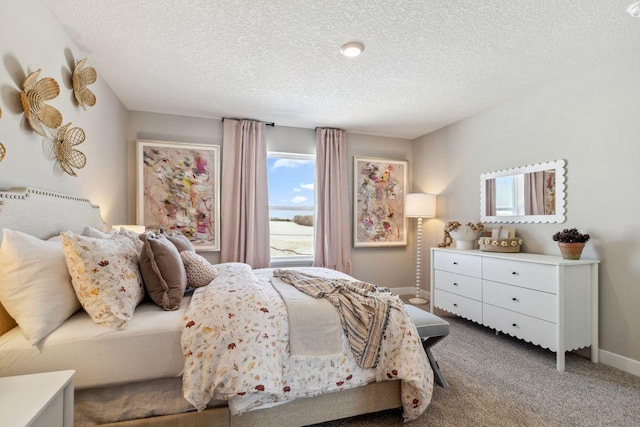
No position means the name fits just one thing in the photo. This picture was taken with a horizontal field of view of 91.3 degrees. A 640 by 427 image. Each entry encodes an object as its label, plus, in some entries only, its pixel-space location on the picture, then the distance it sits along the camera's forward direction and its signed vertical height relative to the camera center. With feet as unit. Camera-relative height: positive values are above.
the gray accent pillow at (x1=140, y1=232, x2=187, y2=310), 5.72 -1.11
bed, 4.48 -2.41
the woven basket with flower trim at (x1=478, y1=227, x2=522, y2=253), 10.39 -0.84
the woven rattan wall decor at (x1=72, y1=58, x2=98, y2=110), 7.43 +3.18
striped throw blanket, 5.49 -1.74
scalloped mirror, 9.57 +0.77
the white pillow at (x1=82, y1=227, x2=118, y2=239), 6.64 -0.40
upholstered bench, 6.57 -2.41
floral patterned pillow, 4.79 -1.06
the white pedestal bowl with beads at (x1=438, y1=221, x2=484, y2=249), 11.68 -0.62
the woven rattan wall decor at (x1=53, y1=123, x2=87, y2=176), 6.86 +1.47
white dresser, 8.02 -2.30
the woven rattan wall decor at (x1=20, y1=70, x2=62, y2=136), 5.62 +2.10
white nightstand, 3.02 -1.93
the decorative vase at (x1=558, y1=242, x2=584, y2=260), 8.36 -0.88
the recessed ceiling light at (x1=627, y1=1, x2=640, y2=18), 6.12 +4.15
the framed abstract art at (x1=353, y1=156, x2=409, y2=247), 15.33 +0.73
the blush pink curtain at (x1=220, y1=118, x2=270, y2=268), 13.12 +0.77
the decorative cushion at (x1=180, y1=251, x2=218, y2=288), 6.93 -1.26
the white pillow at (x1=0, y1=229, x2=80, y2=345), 4.39 -1.05
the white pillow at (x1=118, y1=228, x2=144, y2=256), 6.79 -0.54
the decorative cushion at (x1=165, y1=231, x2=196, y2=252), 7.72 -0.70
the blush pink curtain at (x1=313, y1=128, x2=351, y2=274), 14.53 +0.54
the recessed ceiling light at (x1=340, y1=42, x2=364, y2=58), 7.70 +4.19
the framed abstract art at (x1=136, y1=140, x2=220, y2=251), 12.37 +1.04
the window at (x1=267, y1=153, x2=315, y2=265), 14.60 +0.45
